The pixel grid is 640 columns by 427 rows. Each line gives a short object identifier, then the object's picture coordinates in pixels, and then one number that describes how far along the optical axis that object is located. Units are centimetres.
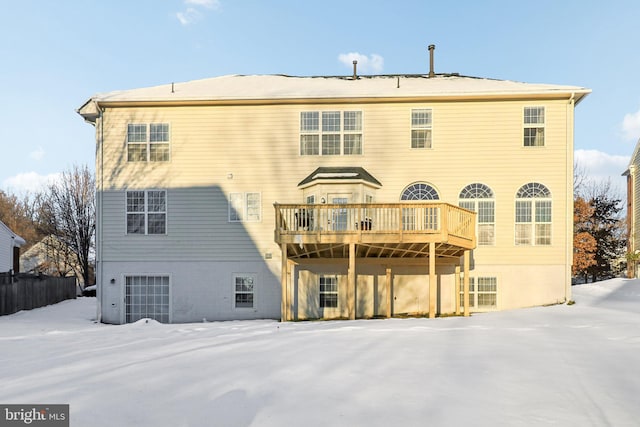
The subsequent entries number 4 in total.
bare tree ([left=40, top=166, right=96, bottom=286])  3291
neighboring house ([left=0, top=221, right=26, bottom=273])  2708
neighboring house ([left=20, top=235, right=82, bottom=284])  3611
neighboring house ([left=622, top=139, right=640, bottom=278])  2705
